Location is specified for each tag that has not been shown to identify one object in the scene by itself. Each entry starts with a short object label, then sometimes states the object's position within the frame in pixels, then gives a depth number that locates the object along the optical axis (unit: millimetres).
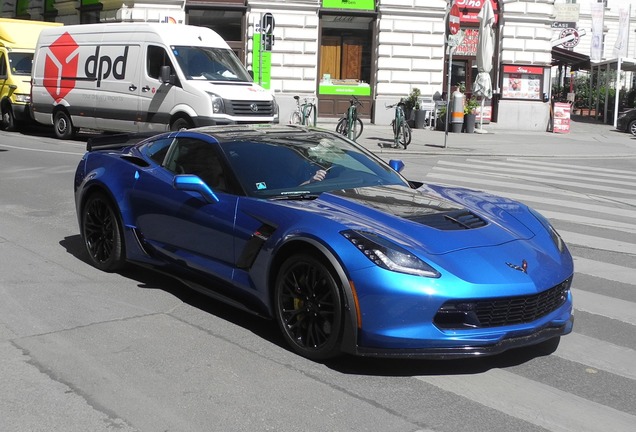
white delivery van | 17828
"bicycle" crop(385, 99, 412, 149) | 21125
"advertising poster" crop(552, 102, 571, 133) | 29797
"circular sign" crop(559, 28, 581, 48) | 46434
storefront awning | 37062
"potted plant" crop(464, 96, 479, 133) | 27500
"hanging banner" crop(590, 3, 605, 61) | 40500
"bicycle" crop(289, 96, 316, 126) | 23016
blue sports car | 4715
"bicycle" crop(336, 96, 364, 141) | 21547
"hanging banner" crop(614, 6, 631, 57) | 35238
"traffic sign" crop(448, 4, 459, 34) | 22766
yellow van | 23125
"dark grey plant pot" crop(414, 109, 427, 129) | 27709
